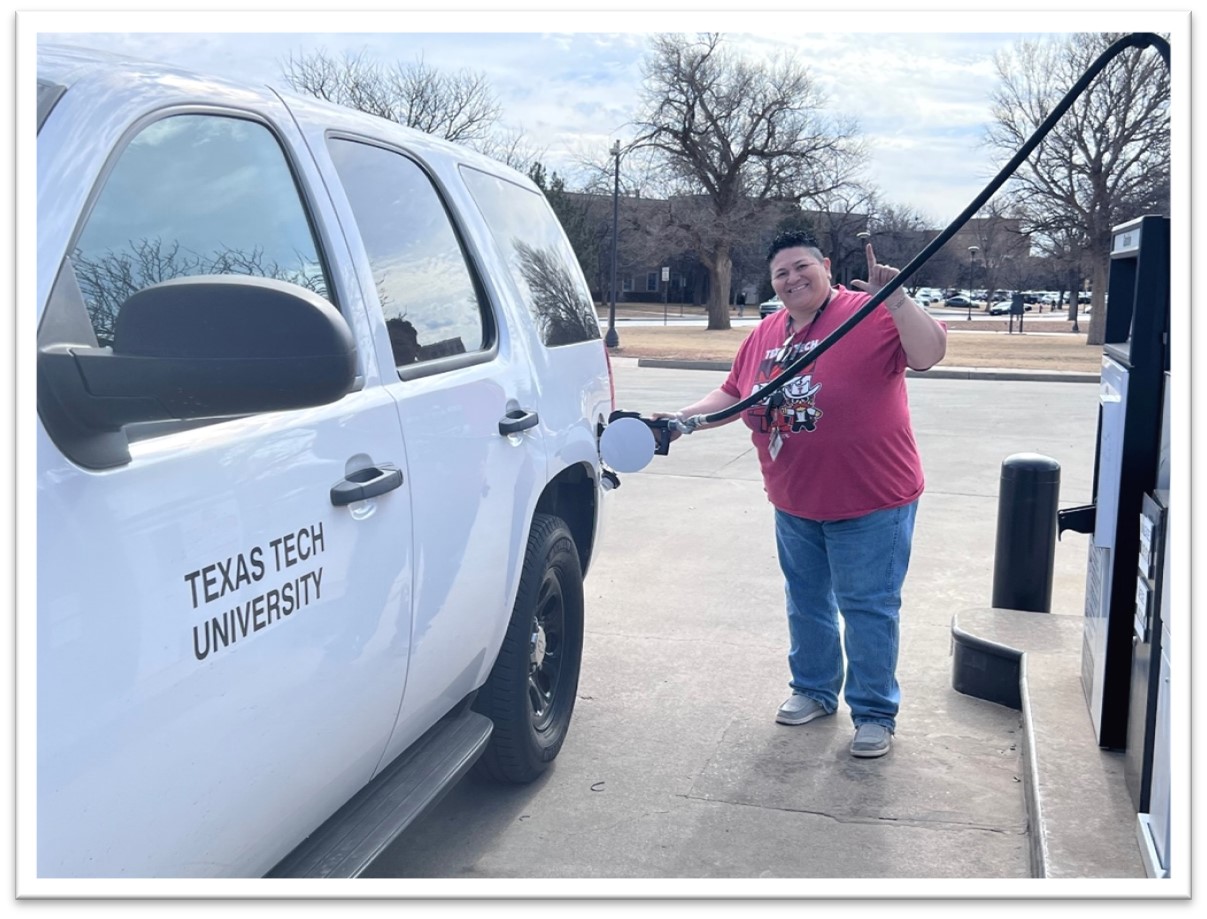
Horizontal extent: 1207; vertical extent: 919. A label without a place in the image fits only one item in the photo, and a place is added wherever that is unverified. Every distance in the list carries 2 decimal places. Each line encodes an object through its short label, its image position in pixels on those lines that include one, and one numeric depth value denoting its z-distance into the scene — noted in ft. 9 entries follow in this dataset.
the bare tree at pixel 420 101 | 95.04
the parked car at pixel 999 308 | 265.36
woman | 12.83
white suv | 5.33
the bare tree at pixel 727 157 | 150.41
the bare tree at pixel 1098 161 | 109.09
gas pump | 10.61
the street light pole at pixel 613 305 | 101.60
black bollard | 16.67
